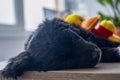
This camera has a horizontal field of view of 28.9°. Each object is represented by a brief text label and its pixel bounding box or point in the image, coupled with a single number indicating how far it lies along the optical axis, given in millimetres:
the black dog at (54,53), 532
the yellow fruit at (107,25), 802
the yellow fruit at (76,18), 912
